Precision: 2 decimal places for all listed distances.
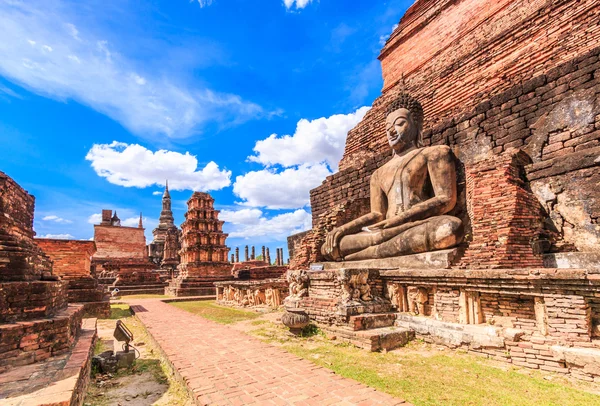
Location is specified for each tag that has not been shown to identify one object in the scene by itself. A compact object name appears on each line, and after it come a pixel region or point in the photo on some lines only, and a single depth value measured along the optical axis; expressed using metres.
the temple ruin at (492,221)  3.72
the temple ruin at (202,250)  18.39
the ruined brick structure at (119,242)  33.41
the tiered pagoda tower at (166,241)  30.16
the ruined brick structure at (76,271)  9.60
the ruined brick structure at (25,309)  3.45
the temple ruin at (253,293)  9.72
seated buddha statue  5.87
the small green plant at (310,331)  5.55
